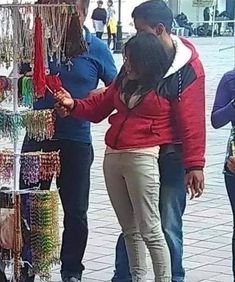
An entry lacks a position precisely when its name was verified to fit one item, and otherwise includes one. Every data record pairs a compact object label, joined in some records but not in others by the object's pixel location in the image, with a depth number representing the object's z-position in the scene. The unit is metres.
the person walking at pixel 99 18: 32.18
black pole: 30.35
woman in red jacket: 4.96
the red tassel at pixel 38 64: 4.84
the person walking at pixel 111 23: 32.72
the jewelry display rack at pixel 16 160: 4.89
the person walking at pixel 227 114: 5.36
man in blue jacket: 5.62
